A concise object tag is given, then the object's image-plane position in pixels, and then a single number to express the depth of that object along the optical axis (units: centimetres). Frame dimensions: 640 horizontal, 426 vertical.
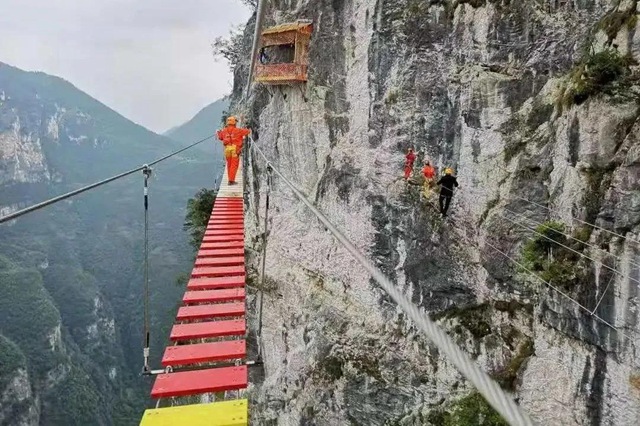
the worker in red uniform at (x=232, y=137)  946
